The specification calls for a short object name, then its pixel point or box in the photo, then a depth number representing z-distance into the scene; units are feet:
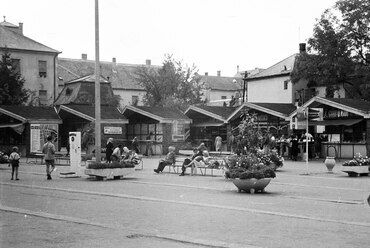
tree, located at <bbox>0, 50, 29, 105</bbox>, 187.73
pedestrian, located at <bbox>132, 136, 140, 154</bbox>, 146.72
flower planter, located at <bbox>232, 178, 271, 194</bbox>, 56.90
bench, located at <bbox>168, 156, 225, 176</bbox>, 82.41
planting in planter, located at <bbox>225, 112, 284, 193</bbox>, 56.95
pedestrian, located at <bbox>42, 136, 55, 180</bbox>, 74.38
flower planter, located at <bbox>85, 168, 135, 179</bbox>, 74.23
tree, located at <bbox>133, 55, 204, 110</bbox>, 227.61
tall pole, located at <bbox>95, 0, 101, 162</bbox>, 74.79
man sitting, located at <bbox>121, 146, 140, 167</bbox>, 95.42
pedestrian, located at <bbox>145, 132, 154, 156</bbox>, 157.53
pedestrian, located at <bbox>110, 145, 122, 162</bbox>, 91.20
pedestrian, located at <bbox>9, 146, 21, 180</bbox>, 75.31
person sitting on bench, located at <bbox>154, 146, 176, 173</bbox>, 87.04
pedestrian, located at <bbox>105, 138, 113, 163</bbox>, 96.78
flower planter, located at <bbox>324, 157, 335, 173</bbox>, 86.17
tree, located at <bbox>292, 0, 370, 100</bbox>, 145.38
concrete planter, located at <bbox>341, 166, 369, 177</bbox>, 79.41
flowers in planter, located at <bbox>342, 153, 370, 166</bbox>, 80.32
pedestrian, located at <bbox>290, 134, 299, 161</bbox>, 121.90
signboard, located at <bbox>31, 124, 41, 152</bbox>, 146.61
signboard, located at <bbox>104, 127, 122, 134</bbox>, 156.15
